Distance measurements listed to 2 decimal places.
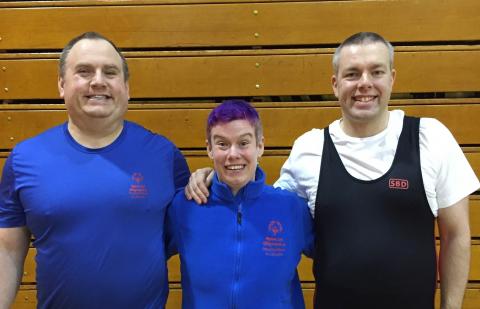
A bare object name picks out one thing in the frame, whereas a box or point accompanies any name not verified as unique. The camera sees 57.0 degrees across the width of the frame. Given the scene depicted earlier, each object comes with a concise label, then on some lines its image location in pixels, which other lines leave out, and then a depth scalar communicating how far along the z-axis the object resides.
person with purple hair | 1.46
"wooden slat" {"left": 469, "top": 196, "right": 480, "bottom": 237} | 2.70
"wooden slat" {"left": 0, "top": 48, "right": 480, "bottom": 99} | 2.67
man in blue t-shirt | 1.46
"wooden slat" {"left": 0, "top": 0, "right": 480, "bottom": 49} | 2.66
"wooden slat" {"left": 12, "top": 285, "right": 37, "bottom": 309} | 2.82
